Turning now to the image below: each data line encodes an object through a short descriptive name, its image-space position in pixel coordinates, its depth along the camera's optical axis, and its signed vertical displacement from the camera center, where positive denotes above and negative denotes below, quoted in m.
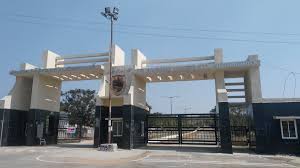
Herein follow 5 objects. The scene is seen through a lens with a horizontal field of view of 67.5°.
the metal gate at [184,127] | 19.79 -0.81
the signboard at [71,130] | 30.08 -1.64
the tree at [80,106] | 36.65 +1.99
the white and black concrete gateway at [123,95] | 17.06 +2.04
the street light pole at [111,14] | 17.88 +8.23
